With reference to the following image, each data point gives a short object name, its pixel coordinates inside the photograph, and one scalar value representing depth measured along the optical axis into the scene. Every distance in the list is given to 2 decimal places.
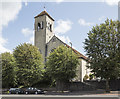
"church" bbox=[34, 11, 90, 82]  40.53
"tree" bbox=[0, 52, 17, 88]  33.44
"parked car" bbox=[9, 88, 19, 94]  27.58
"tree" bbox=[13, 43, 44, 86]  29.95
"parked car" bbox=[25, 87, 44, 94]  26.47
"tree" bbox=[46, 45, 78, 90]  26.95
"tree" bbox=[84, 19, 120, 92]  24.03
